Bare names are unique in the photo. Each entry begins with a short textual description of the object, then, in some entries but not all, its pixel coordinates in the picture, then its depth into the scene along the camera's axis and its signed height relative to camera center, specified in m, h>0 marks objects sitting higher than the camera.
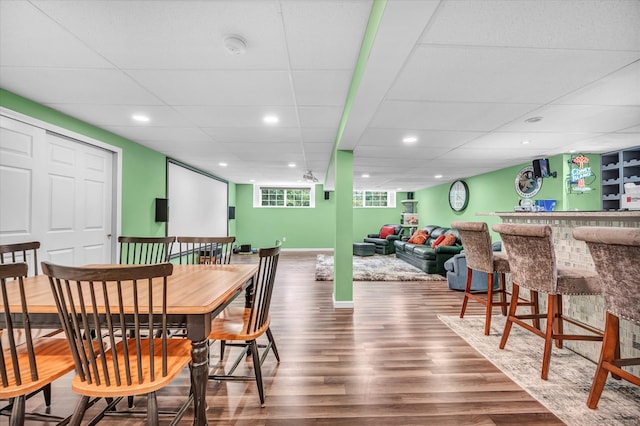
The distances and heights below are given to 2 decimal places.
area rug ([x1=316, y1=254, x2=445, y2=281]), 5.43 -1.19
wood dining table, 1.35 -0.47
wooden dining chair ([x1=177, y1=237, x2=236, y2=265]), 2.78 -0.24
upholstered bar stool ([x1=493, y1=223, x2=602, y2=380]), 2.05 -0.44
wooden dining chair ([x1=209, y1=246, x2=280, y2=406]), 1.78 -0.75
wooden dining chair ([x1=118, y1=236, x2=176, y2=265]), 2.64 -0.23
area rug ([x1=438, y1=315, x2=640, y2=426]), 1.71 -1.21
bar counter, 2.05 -0.38
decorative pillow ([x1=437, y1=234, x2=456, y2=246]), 6.13 -0.55
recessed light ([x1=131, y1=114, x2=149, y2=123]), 3.13 +1.12
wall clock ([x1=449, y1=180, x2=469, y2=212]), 7.25 +0.57
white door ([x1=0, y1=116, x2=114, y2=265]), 2.64 +0.24
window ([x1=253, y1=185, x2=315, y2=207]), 9.88 +0.70
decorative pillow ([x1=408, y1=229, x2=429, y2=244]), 7.39 -0.57
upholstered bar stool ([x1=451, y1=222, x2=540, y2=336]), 2.82 -0.43
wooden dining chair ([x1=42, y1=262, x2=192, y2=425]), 1.12 -0.58
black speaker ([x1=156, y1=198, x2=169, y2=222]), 4.76 +0.10
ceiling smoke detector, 1.73 +1.09
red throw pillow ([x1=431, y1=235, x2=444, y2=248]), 6.37 -0.57
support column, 3.77 -0.46
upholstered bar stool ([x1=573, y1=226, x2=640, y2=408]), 1.43 -0.35
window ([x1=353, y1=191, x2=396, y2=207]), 10.66 +0.66
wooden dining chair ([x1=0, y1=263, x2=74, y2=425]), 1.13 -0.73
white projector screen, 5.50 +0.31
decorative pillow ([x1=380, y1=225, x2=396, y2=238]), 9.13 -0.49
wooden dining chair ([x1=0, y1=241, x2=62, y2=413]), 1.82 -0.39
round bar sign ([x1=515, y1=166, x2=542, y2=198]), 5.04 +0.62
